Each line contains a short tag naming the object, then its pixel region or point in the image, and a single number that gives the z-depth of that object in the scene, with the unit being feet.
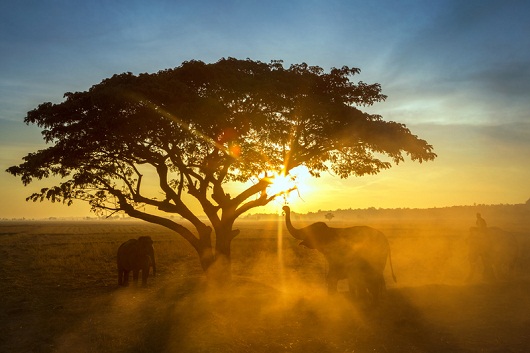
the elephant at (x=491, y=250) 65.31
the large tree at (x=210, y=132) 49.19
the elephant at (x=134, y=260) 58.75
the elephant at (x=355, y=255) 43.11
